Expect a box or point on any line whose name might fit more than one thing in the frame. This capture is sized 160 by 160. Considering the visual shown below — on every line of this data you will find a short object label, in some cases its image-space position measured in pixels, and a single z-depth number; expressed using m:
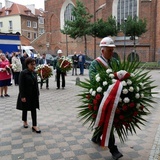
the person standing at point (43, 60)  10.84
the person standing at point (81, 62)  15.01
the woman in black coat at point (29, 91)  4.23
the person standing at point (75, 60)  15.40
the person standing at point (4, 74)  7.68
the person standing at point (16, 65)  9.69
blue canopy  13.60
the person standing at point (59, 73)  9.34
